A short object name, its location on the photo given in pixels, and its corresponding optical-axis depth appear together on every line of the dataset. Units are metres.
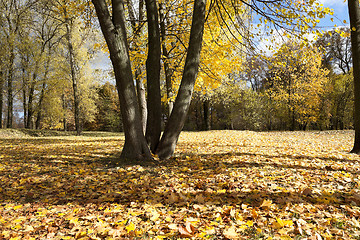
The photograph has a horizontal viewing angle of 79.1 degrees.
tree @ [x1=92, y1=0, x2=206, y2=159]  4.55
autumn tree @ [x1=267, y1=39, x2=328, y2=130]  17.98
